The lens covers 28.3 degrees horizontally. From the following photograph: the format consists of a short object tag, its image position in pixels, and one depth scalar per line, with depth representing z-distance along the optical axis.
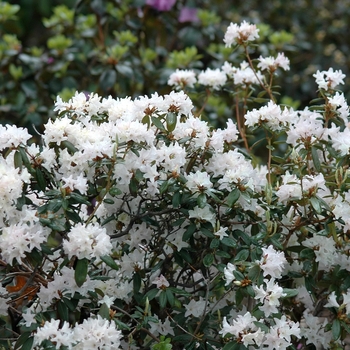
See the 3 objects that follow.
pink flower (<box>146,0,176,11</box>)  3.59
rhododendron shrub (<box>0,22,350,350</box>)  1.61
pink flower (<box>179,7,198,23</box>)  3.77
